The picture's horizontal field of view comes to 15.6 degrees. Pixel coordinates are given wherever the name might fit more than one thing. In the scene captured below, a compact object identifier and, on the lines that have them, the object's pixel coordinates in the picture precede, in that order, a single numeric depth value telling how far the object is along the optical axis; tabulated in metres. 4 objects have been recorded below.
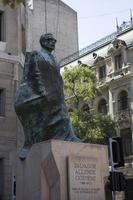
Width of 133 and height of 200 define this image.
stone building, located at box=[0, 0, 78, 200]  20.61
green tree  29.67
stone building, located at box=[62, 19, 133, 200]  35.06
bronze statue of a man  10.59
